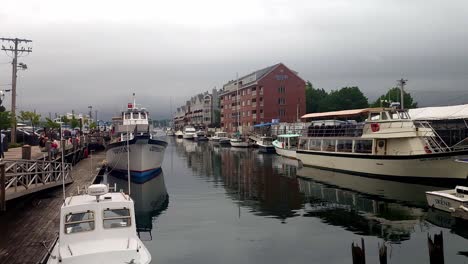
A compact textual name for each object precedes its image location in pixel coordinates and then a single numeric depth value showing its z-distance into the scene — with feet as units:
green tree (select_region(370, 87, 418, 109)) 345.53
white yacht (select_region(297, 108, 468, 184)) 101.30
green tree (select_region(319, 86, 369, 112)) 385.09
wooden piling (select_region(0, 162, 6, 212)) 60.82
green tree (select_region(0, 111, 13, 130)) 142.70
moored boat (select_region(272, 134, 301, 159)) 198.76
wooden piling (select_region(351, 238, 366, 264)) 41.61
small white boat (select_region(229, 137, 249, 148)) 288.32
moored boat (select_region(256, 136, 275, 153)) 245.45
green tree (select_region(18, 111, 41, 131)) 193.36
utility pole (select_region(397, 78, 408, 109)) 161.89
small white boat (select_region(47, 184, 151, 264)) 36.32
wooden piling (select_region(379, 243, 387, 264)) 41.79
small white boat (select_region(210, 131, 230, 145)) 337.52
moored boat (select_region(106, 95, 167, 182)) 119.03
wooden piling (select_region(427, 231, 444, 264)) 43.88
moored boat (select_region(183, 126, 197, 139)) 474.08
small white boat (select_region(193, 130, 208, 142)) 444.96
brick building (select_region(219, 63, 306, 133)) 351.46
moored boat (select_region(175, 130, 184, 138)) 532.07
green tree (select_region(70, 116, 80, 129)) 292.81
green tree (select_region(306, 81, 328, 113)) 422.29
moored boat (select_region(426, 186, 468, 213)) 66.87
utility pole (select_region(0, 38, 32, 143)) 149.40
